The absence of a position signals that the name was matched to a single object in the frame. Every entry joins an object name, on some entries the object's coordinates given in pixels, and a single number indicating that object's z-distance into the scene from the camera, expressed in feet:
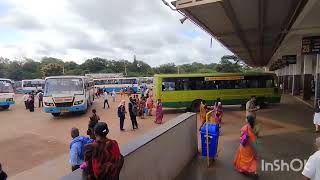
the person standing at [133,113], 29.84
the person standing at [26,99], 55.01
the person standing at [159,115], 33.27
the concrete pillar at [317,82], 37.31
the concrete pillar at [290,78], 67.86
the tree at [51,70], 150.66
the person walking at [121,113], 28.76
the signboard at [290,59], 56.40
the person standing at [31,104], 51.97
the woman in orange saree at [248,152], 12.93
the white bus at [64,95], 38.79
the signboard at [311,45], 32.46
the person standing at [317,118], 22.90
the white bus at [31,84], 106.12
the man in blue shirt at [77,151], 11.37
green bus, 41.46
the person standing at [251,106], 23.14
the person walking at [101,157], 6.68
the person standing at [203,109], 26.58
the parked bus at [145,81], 103.69
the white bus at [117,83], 99.60
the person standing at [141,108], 39.10
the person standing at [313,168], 6.59
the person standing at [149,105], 40.76
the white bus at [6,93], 53.42
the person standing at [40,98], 60.40
